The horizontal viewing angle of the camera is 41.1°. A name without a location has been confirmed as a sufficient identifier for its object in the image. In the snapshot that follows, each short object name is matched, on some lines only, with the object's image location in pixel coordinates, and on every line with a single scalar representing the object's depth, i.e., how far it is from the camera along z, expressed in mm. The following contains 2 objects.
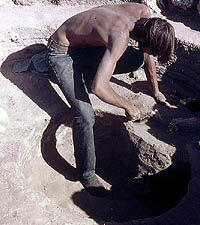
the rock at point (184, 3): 3358
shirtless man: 2383
